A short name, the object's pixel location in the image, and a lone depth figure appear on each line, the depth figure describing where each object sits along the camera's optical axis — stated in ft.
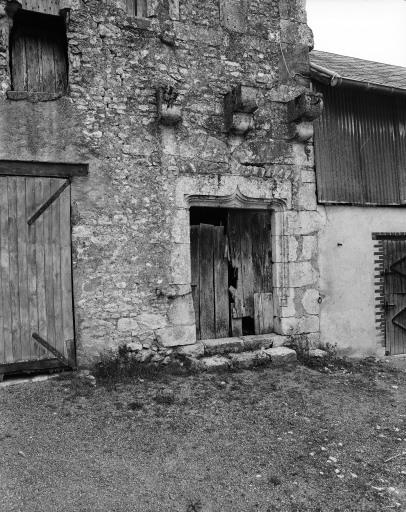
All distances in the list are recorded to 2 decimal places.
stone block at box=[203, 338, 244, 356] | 19.03
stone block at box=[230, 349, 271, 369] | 18.47
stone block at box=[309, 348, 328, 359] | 19.99
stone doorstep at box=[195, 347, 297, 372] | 17.99
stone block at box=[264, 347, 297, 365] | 18.99
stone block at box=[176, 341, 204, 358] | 18.38
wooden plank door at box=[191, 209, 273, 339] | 20.15
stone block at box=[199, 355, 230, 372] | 17.90
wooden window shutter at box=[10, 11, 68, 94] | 17.17
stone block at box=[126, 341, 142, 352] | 17.52
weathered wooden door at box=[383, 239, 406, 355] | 22.98
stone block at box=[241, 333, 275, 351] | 19.58
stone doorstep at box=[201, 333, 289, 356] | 19.08
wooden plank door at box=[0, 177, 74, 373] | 16.19
